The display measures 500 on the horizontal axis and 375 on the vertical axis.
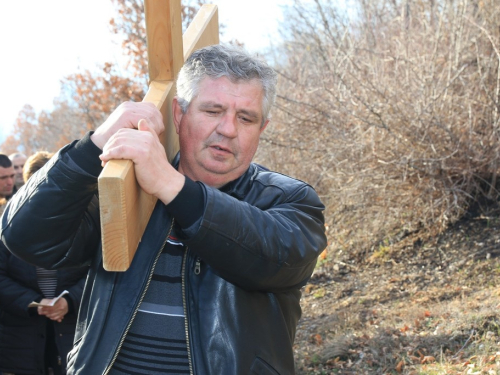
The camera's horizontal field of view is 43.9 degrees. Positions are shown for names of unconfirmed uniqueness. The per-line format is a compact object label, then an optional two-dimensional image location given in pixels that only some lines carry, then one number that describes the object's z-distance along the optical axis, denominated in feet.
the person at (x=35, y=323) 13.00
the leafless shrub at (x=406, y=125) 20.07
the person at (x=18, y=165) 25.51
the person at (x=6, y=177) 20.26
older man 5.94
